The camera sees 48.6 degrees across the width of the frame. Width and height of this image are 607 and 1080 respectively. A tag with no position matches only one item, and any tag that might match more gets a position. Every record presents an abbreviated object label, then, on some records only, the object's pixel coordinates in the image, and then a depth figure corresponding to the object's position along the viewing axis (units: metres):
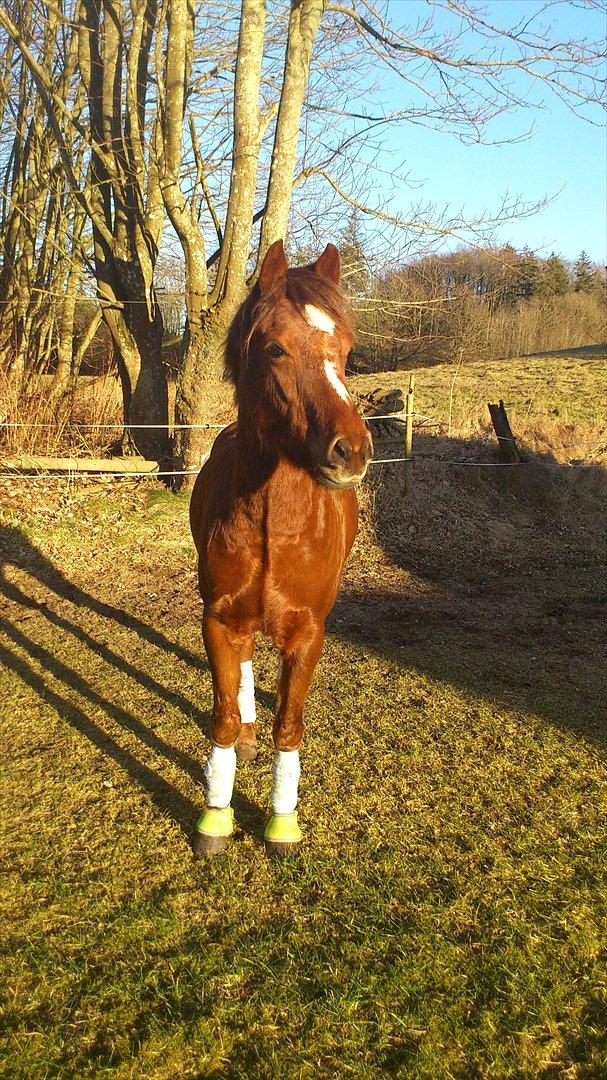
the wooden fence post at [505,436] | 11.27
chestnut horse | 2.45
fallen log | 8.48
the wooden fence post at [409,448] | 9.76
